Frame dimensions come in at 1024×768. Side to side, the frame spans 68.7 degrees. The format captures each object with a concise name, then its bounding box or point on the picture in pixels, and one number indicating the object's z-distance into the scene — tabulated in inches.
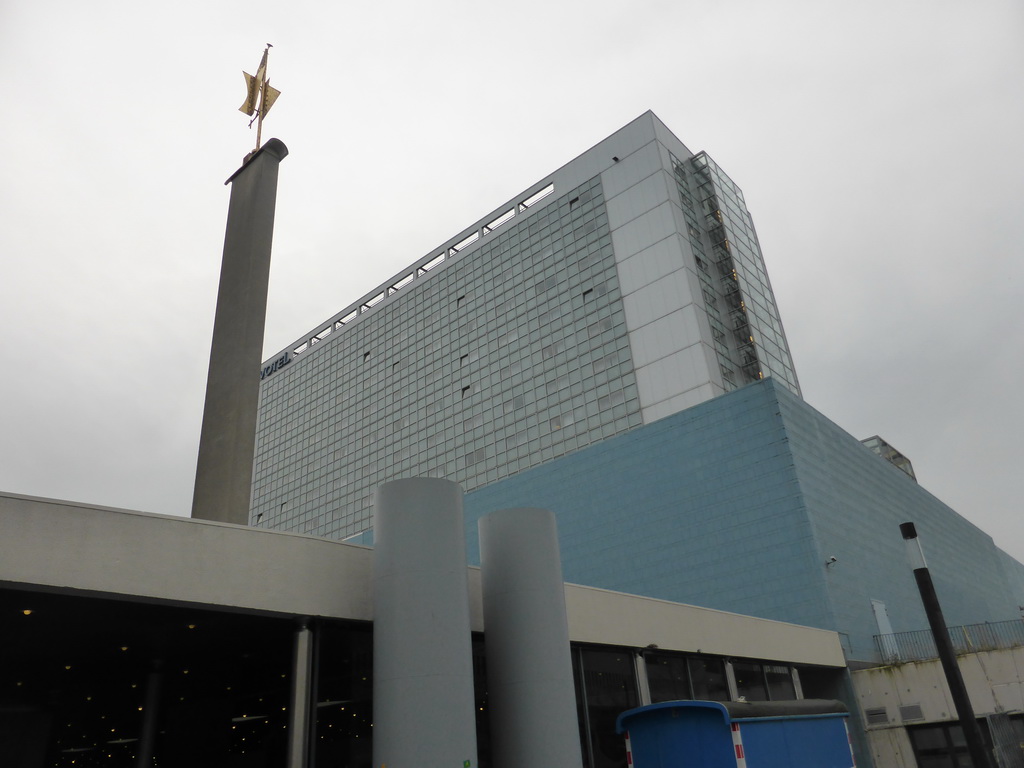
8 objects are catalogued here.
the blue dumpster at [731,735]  622.2
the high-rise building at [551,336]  1978.3
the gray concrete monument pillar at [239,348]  858.1
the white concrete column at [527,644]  581.3
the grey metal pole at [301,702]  541.3
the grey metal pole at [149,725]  780.6
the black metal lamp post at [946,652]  577.3
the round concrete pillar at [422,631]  504.4
